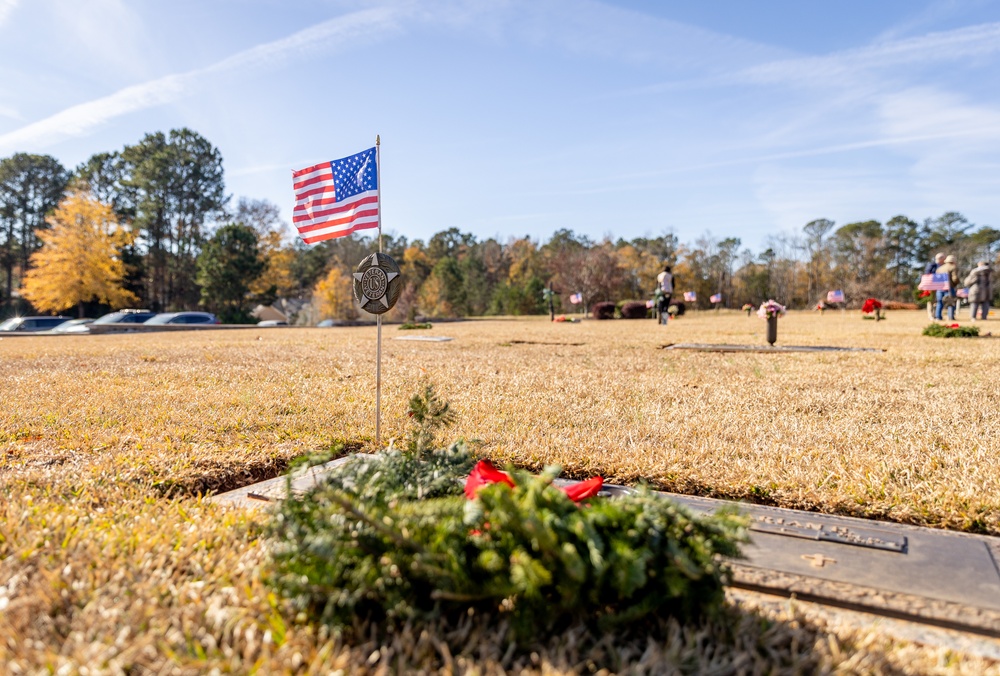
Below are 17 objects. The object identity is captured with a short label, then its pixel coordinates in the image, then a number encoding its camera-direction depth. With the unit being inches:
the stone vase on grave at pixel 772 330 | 389.7
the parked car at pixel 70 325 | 847.9
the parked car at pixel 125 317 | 1020.9
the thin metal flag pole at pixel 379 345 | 135.3
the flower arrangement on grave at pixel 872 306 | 850.1
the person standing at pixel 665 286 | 776.9
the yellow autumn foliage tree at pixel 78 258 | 1233.4
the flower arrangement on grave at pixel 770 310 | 393.4
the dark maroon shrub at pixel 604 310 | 1198.3
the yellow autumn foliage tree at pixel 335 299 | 1592.0
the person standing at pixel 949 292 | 663.1
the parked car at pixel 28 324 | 858.8
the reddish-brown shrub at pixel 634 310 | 1193.4
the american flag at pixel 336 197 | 162.7
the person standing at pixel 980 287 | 670.6
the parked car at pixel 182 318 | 982.4
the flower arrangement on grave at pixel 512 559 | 58.8
